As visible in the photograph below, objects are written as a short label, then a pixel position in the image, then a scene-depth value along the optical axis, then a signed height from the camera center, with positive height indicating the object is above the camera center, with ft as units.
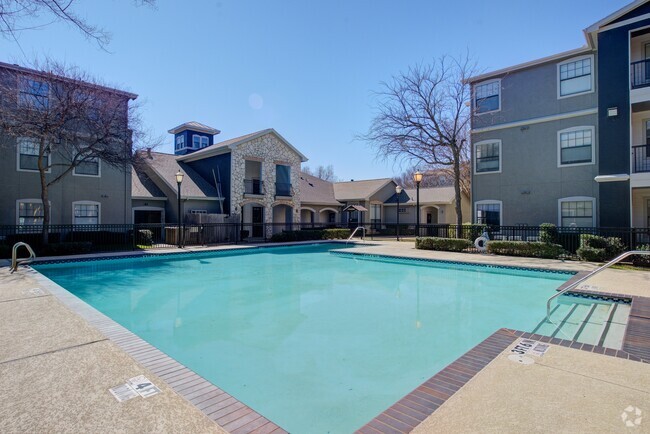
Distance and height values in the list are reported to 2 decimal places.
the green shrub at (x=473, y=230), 55.21 -2.07
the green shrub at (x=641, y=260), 36.35 -4.55
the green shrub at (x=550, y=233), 46.03 -2.12
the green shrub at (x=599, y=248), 40.45 -3.63
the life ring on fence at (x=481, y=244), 51.19 -3.89
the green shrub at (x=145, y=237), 58.33 -3.11
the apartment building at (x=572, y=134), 44.19 +11.86
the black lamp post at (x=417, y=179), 62.54 +6.76
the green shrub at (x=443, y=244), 52.70 -4.11
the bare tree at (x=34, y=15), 18.71 +10.99
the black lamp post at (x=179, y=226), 55.52 -1.37
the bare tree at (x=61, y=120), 44.83 +13.30
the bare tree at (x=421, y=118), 62.23 +17.72
